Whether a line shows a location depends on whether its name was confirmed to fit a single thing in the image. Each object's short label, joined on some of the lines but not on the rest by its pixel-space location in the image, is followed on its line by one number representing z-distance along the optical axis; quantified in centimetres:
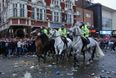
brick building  1798
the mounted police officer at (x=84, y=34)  623
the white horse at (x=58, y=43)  719
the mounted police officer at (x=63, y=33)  737
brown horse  669
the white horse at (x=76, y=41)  589
